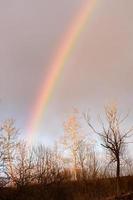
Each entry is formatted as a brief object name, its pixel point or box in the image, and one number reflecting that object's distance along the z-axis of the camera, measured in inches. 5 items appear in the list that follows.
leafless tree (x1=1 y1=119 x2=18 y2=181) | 509.0
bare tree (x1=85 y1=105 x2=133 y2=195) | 539.6
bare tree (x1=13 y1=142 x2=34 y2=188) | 606.3
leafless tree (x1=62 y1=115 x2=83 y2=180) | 1014.8
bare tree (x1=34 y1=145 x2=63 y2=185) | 705.6
